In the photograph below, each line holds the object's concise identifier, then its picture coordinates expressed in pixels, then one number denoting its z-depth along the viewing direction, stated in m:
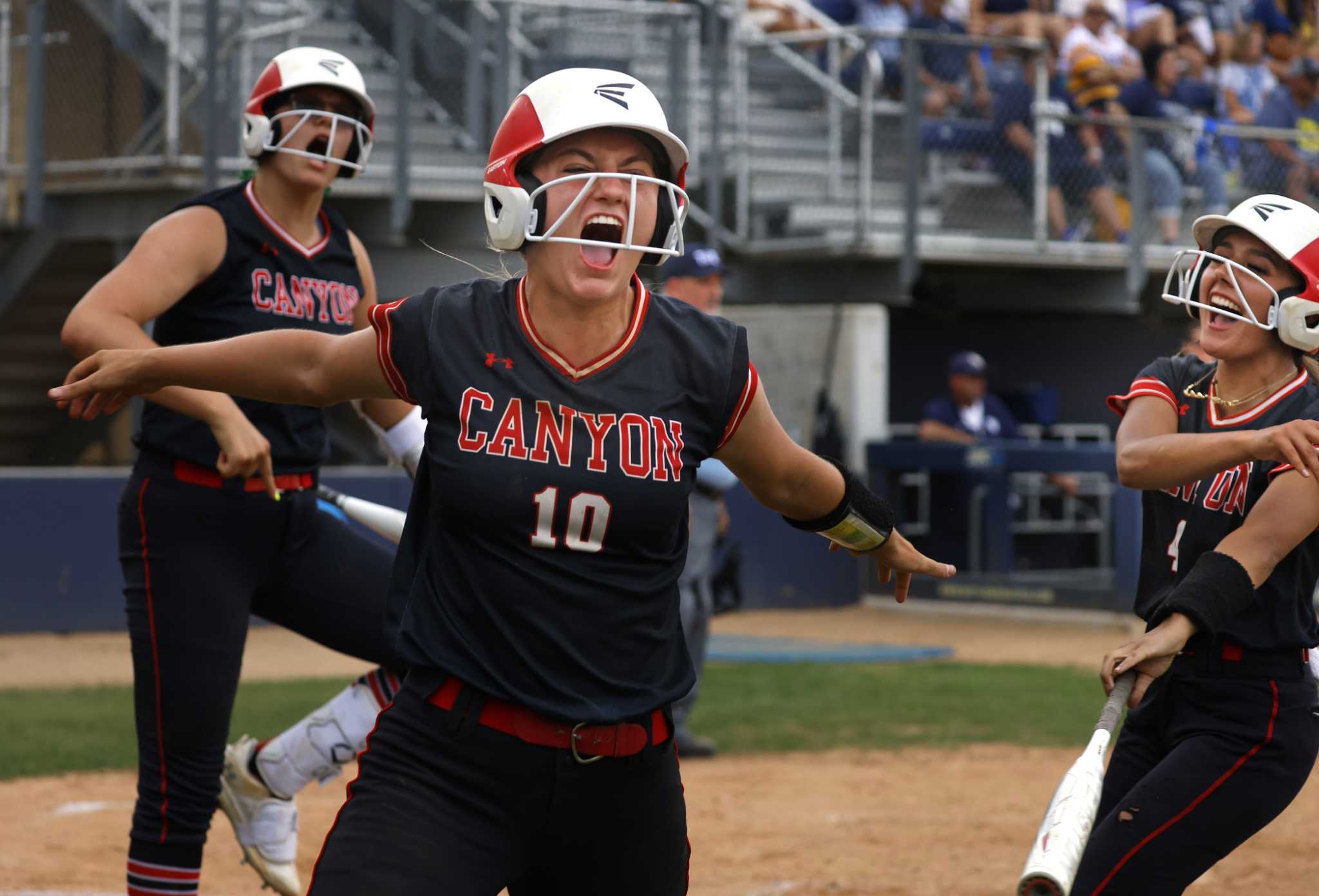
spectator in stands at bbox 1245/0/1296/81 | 18.31
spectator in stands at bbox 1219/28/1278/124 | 17.88
